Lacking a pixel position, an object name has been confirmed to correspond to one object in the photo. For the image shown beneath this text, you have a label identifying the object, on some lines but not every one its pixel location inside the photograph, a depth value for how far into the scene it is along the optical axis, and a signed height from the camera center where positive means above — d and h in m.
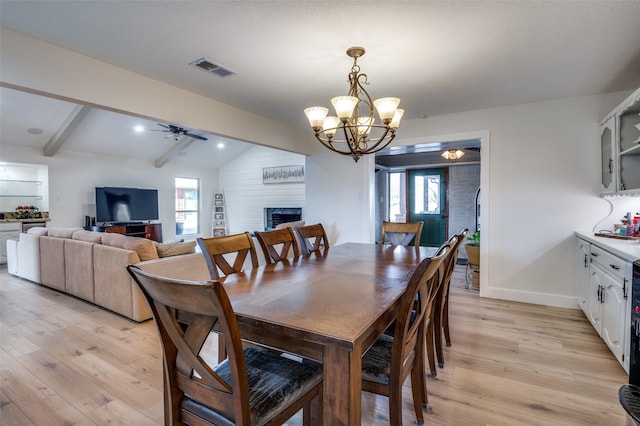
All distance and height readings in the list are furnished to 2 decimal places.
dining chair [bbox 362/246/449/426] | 1.30 -0.74
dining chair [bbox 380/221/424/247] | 3.39 -0.29
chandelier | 2.24 +0.70
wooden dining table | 1.08 -0.44
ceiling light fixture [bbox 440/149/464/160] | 5.66 +0.97
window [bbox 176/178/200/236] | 8.78 +0.07
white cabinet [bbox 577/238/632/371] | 2.12 -0.73
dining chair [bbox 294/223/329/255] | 2.80 -0.27
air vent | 2.62 +1.24
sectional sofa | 3.21 -0.62
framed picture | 7.72 +0.86
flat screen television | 6.98 +0.09
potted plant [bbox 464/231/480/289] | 4.30 -0.76
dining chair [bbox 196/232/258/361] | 1.91 -0.28
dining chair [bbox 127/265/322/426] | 0.93 -0.62
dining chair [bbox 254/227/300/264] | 2.41 -0.28
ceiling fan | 5.40 +1.47
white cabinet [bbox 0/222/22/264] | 5.95 -0.45
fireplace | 7.90 -0.20
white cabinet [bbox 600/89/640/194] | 2.74 +0.53
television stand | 6.99 -0.49
